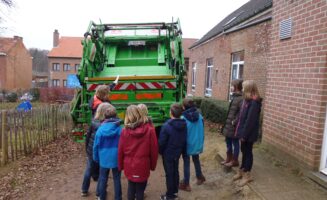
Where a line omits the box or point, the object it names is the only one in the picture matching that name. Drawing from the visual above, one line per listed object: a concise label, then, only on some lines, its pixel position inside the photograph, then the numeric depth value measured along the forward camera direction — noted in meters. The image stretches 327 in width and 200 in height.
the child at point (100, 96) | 5.06
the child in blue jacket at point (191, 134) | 4.46
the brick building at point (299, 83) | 4.01
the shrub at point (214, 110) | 9.53
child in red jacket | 3.63
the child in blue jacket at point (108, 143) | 3.86
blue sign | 19.78
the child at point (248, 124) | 4.17
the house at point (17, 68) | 38.17
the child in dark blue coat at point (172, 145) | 4.07
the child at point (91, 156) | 4.11
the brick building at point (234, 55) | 9.27
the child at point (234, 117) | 4.66
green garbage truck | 6.24
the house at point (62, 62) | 46.38
